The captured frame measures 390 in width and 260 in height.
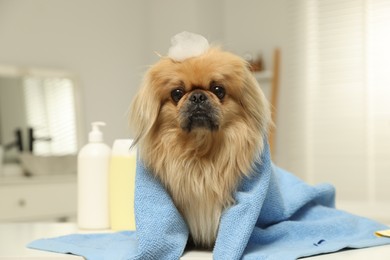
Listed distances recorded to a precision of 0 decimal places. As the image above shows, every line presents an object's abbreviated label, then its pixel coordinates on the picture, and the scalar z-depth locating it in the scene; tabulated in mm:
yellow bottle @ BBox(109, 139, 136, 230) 1087
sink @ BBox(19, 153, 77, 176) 2699
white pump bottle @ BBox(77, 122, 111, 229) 1128
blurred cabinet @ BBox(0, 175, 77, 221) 2521
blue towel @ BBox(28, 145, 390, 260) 795
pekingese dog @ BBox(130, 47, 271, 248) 840
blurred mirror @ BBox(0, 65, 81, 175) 2672
